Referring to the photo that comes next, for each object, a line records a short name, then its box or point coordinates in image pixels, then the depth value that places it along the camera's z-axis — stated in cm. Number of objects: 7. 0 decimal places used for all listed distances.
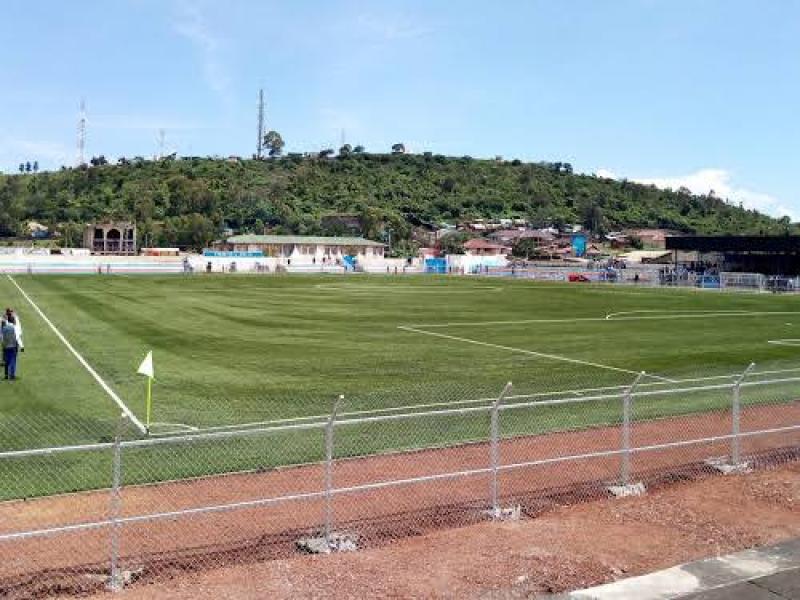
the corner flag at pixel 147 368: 1612
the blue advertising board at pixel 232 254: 12062
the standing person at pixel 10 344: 2275
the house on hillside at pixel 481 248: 18988
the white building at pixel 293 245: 15475
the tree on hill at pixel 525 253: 19825
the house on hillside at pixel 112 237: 16425
